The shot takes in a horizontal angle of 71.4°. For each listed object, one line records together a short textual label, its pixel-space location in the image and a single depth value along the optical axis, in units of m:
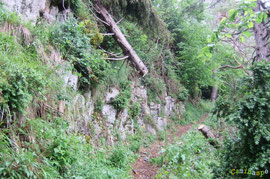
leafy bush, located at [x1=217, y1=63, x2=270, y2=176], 2.51
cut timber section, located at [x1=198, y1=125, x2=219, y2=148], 6.41
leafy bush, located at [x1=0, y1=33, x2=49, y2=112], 2.40
